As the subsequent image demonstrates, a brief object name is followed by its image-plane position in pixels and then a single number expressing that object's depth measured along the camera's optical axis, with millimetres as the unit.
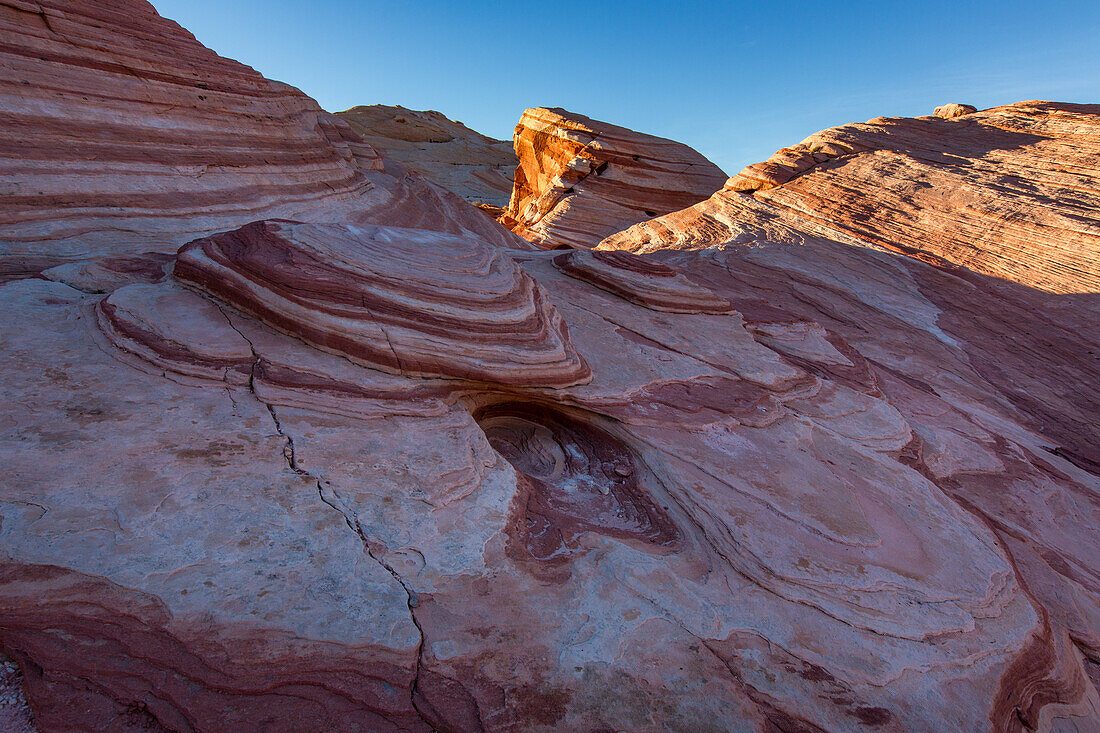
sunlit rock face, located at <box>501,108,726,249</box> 18750
